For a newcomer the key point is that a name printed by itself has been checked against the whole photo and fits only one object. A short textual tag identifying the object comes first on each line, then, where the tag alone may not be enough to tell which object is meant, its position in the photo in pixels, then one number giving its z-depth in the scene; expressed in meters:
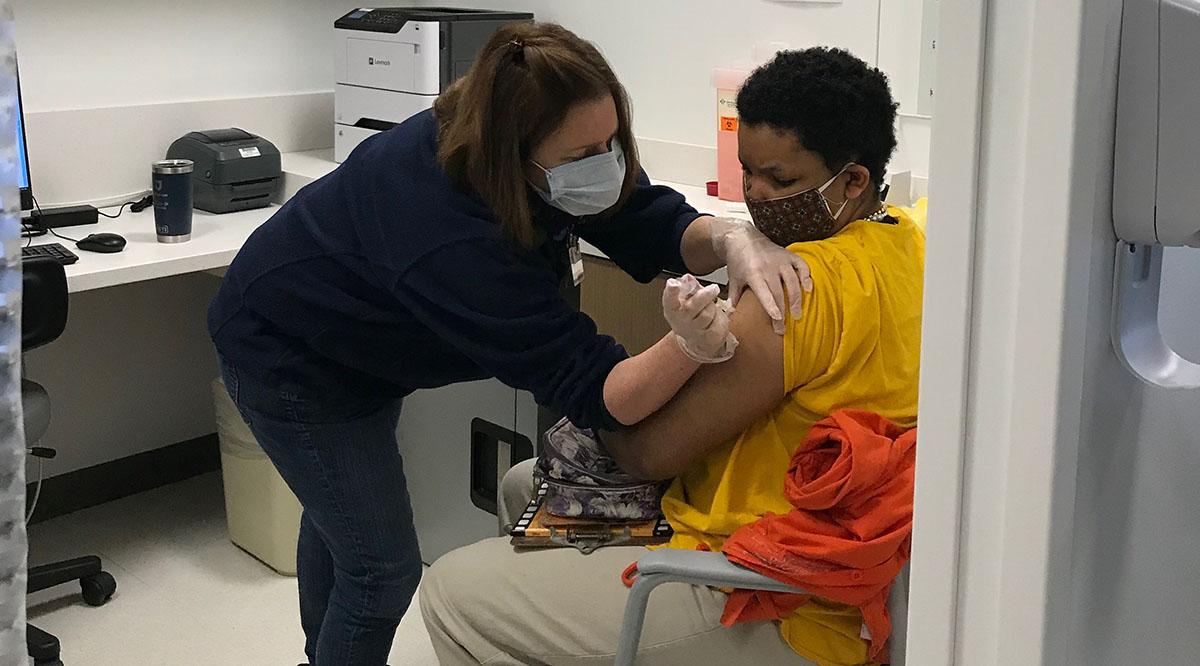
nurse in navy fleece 1.48
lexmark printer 2.95
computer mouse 2.56
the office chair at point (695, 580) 1.37
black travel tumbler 2.62
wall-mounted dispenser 0.41
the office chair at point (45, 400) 2.23
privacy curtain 0.85
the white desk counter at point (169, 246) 2.42
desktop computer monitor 2.62
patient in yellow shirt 1.44
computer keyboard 2.41
